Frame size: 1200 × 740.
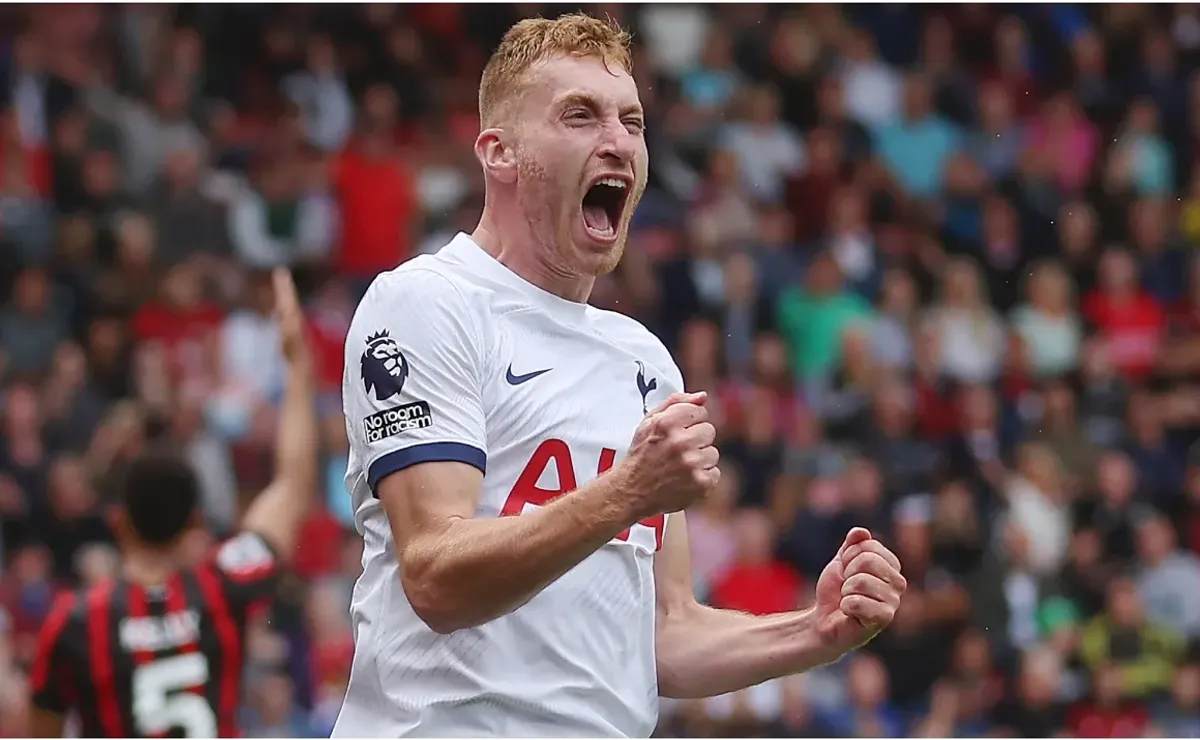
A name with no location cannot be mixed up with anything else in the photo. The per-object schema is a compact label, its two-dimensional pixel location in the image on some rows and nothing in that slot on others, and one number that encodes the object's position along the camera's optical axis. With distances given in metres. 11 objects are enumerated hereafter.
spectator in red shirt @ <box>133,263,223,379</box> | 13.07
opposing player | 6.40
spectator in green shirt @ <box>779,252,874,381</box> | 13.88
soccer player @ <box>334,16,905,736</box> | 3.92
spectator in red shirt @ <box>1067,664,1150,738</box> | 11.69
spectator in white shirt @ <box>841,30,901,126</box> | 16.20
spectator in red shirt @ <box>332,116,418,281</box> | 14.39
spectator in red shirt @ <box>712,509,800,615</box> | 11.61
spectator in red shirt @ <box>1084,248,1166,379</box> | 14.49
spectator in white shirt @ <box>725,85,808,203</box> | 15.45
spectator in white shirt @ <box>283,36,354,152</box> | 15.53
